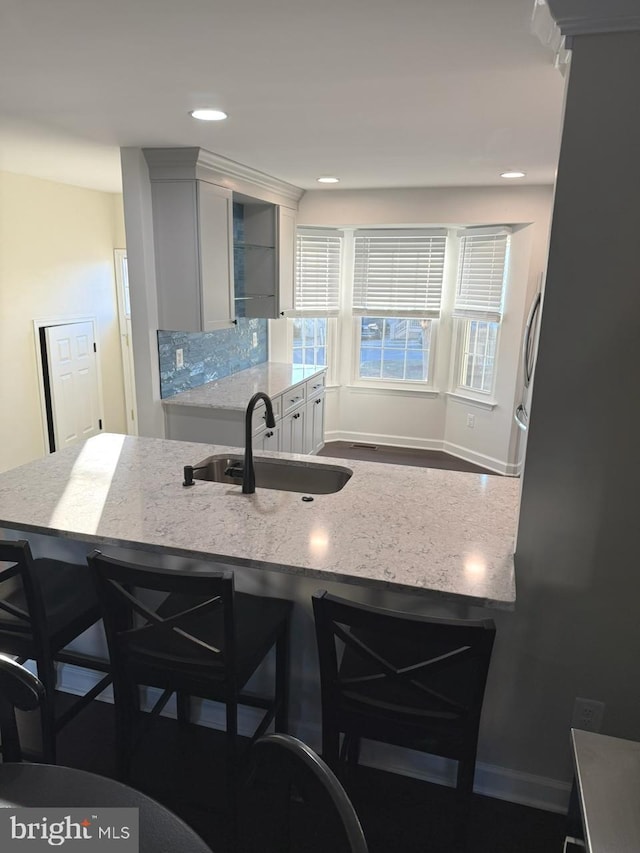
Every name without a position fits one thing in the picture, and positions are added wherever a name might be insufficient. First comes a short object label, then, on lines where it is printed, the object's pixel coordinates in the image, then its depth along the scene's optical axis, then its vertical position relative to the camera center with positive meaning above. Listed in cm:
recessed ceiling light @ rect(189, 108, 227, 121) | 254 +78
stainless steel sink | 249 -81
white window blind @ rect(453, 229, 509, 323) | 513 +19
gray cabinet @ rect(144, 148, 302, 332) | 343 +37
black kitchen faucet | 214 -63
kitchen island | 161 -76
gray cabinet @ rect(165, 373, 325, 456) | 378 -95
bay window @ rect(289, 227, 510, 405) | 546 -15
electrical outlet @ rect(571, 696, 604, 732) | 170 -124
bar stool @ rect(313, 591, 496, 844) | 126 -100
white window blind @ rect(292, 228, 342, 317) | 570 +20
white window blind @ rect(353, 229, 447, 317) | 561 +21
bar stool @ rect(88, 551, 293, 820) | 142 -101
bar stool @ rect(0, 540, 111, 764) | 158 -103
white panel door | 489 -87
